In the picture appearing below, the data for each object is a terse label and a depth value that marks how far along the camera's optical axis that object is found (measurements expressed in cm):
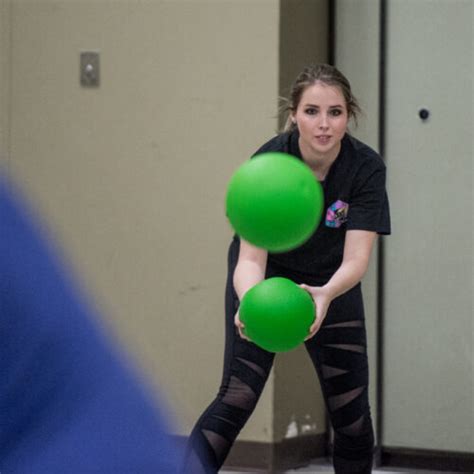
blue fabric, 407
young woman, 989
